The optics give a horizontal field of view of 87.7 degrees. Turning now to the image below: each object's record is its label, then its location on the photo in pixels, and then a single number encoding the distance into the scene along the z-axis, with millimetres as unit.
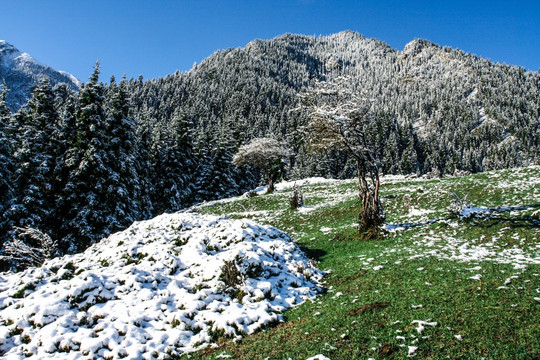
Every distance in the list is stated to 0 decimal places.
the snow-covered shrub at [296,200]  27836
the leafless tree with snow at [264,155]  45625
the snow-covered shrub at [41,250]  11870
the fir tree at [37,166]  22984
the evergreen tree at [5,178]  22609
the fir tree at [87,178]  24156
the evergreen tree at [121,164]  25891
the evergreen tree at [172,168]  47000
